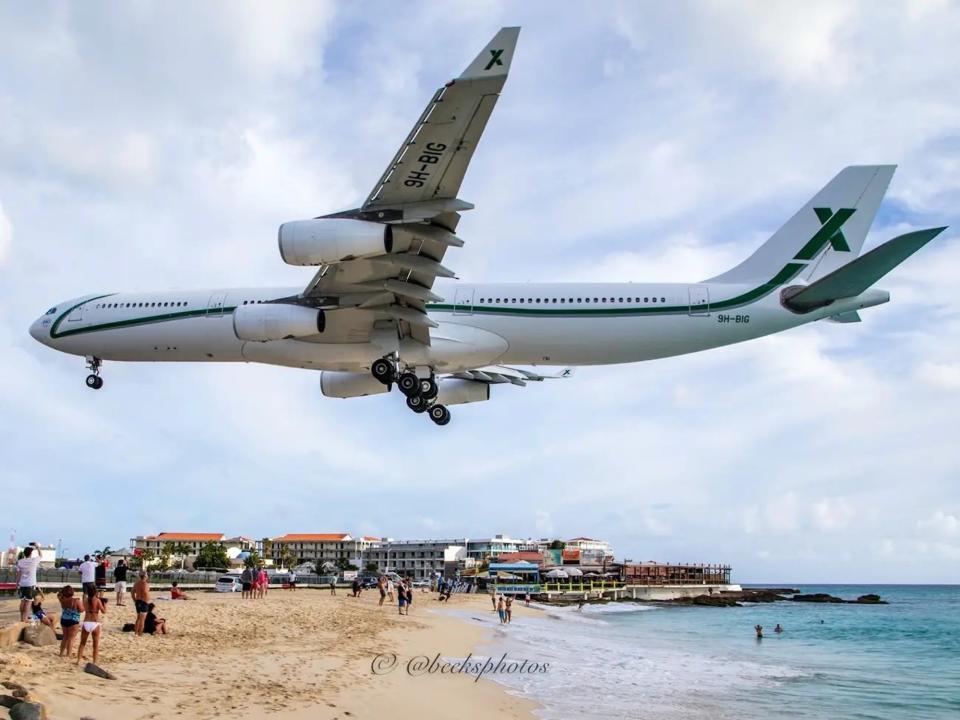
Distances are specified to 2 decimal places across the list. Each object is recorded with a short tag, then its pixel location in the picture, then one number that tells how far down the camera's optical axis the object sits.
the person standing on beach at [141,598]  17.61
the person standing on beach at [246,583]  33.06
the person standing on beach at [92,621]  13.94
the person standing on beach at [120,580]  24.41
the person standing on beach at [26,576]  16.81
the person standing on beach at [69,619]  13.99
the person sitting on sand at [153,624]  18.33
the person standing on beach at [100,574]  21.09
